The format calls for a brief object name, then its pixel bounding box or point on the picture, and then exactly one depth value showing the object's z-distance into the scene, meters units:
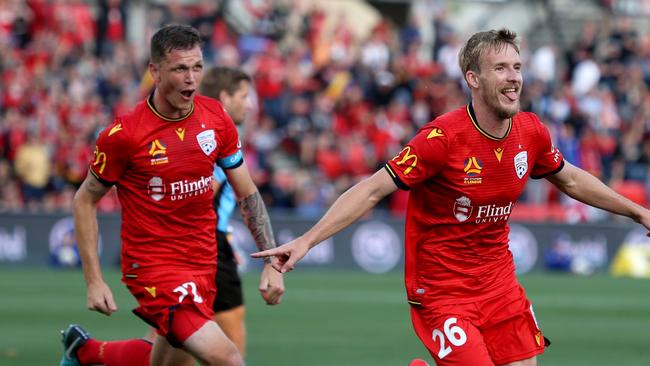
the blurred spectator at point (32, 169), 42.56
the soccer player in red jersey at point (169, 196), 14.22
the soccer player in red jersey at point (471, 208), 12.84
